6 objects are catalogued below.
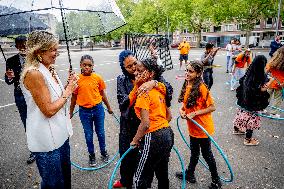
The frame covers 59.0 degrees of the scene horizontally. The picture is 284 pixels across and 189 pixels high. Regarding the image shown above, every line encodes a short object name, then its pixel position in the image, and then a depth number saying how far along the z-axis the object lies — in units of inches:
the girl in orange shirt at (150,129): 106.4
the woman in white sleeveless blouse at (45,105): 95.5
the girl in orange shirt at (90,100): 173.0
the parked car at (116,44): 2686.0
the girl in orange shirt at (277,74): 237.5
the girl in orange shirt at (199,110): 145.6
